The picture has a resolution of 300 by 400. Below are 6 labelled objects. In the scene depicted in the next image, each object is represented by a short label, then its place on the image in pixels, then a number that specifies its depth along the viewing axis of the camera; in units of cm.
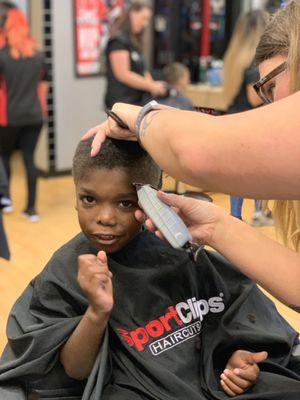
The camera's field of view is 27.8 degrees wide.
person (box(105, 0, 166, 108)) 414
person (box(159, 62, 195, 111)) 466
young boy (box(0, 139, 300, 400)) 127
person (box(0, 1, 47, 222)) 410
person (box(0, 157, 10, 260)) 288
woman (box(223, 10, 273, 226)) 379
